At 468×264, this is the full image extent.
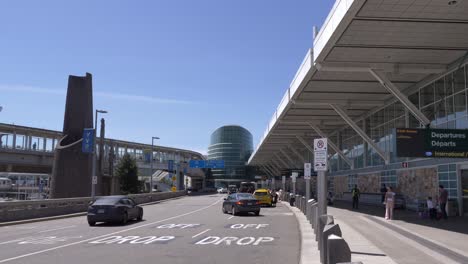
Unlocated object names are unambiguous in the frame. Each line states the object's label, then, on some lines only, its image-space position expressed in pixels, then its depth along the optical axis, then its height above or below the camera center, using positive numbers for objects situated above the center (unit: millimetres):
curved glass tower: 170250 +9679
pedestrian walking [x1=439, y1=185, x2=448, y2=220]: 23750 -801
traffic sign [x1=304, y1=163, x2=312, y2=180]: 25716 +571
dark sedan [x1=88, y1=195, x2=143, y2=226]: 22703 -1438
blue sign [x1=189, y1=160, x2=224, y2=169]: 100312 +3207
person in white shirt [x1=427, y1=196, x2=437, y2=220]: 23702 -1282
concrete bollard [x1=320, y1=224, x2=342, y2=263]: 9117 -962
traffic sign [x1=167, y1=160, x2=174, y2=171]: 78706 +2442
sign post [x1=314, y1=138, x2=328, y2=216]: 12578 +372
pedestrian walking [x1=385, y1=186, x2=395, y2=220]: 23083 -948
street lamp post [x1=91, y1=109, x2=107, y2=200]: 36600 +2294
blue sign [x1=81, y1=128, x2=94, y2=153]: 38656 +2910
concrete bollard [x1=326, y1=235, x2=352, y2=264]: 7766 -1080
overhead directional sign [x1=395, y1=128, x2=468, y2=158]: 18406 +1452
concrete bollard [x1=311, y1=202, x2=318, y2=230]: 16812 -1130
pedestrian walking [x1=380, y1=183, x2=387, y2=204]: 35103 -662
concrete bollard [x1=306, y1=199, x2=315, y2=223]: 21884 -1222
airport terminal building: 18547 +5897
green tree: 71812 +628
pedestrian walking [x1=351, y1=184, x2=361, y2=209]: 34625 -1081
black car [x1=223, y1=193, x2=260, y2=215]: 30078 -1476
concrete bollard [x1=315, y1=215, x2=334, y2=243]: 11674 -936
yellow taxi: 41062 -1351
